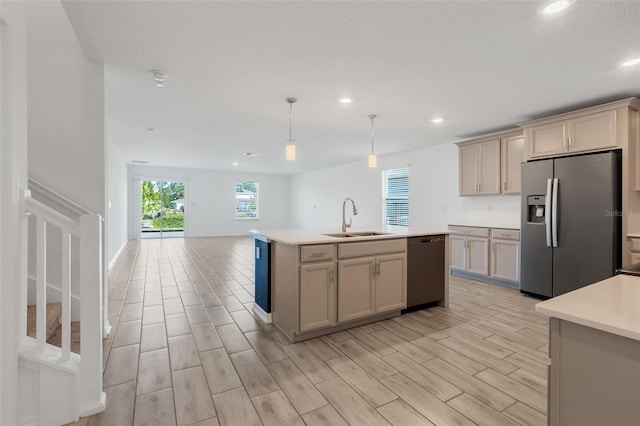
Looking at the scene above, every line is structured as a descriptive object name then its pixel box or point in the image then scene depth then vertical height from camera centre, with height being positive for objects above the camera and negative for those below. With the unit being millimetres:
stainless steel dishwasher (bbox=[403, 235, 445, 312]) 3275 -673
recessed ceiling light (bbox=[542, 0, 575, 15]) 1771 +1257
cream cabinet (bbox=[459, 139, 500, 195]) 4598 +712
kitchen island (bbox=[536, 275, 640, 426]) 919 -493
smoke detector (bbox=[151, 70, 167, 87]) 2734 +1280
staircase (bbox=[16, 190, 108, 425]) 1535 -743
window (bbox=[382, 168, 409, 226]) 6625 +358
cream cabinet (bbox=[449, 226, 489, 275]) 4617 -621
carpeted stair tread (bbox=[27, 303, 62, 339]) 2031 -763
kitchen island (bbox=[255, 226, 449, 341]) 2596 -642
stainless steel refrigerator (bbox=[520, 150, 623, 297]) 3215 -123
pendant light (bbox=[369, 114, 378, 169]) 3812 +661
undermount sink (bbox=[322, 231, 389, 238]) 3180 -251
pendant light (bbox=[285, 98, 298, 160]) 3351 +722
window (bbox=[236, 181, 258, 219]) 11000 +452
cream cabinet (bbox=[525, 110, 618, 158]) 3271 +924
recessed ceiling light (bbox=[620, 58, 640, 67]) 2459 +1264
